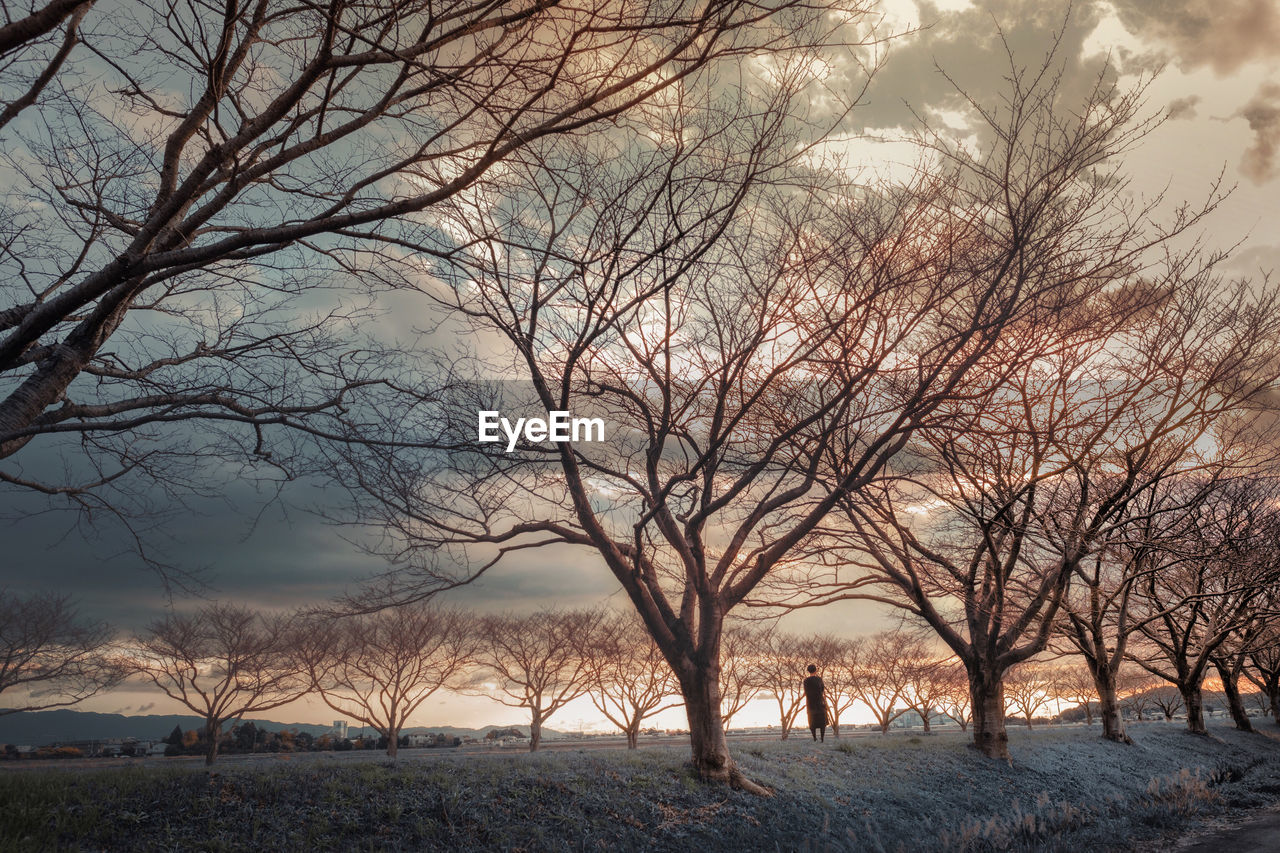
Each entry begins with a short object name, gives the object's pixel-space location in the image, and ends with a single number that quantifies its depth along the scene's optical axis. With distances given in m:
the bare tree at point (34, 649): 27.30
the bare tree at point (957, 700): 51.53
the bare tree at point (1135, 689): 50.52
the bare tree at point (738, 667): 42.22
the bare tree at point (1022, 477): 7.57
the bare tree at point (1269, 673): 33.66
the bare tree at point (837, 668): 46.59
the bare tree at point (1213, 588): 19.47
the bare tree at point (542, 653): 38.22
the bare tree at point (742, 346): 7.29
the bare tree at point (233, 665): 32.38
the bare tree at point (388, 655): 35.03
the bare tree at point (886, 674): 48.28
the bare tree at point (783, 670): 45.59
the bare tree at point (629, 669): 38.59
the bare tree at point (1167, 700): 54.34
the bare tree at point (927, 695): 49.88
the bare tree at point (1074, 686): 58.19
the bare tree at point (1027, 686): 51.04
